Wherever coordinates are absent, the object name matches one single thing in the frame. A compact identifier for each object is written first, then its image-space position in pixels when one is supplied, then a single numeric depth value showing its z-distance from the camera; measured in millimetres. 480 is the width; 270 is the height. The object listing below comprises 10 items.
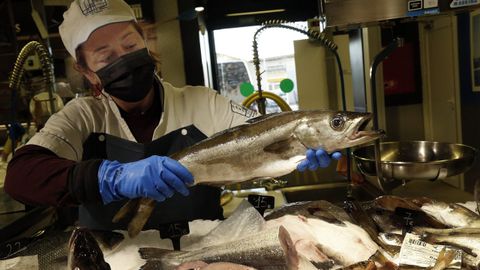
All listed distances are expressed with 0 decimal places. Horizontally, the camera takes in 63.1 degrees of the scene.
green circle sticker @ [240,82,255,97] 2768
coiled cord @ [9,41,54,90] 1987
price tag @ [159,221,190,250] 1366
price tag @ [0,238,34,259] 1389
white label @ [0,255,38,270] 1229
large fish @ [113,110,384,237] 1311
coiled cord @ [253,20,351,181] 1899
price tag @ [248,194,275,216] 1533
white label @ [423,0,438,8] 1587
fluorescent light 2955
